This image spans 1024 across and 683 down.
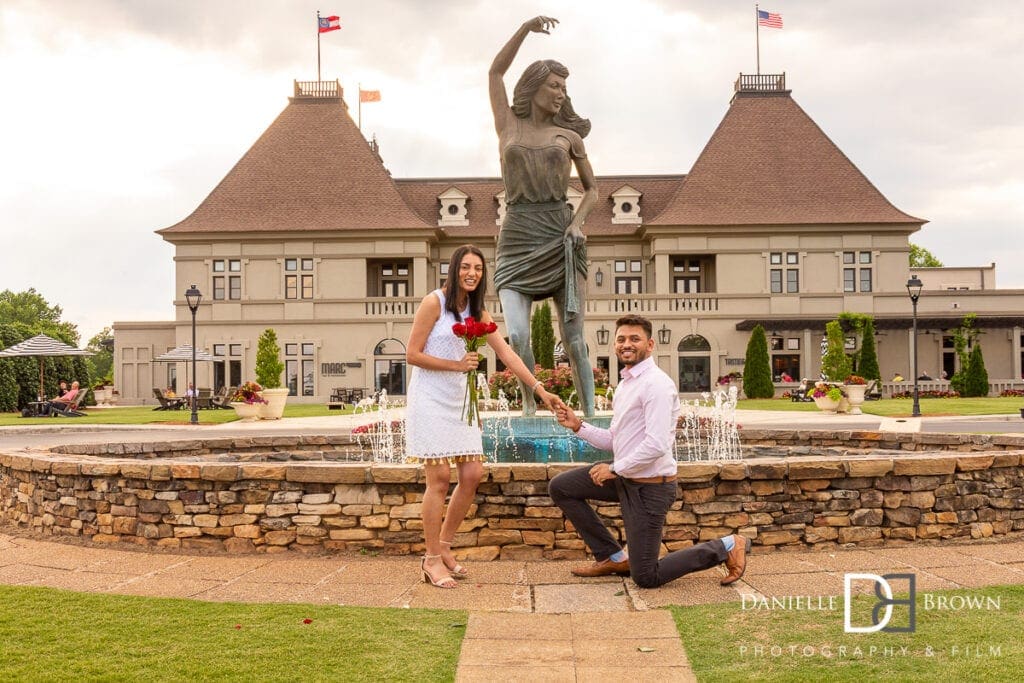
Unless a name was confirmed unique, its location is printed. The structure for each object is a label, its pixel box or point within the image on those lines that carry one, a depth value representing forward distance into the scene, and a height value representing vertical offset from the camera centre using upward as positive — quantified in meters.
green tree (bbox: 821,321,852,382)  31.20 +0.11
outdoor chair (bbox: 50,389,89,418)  27.73 -1.24
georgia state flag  46.34 +19.19
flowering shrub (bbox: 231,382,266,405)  24.89 -0.72
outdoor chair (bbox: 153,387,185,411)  33.03 -1.23
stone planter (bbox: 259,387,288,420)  25.38 -1.05
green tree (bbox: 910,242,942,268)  75.50 +9.38
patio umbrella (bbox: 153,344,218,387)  35.50 +0.72
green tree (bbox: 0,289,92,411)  32.22 +0.06
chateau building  41.00 +4.30
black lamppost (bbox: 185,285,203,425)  23.50 +2.22
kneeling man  5.09 -0.60
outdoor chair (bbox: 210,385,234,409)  34.99 -1.19
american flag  43.09 +17.67
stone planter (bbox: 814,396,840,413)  25.66 -1.28
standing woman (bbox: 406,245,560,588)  5.23 -0.19
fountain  8.49 -0.90
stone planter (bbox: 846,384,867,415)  27.14 -1.05
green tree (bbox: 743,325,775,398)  37.56 -0.26
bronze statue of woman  8.84 +1.67
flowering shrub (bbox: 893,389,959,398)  35.41 -1.47
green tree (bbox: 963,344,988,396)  35.16 -0.77
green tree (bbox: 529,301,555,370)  34.84 +1.23
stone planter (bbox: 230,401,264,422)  25.16 -1.21
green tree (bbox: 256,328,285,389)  31.36 +0.14
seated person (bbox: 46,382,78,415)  28.07 -0.96
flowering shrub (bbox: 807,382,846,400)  24.50 -0.91
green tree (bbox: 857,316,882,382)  37.25 +0.07
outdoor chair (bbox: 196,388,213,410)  34.16 -1.24
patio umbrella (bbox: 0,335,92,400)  28.56 +0.86
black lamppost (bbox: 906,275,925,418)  26.27 +2.34
